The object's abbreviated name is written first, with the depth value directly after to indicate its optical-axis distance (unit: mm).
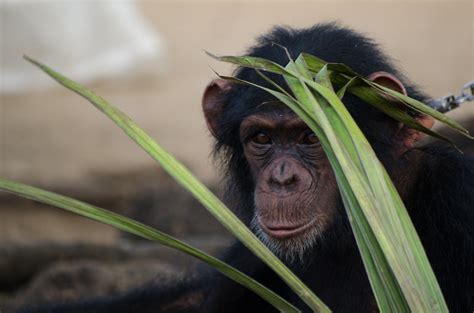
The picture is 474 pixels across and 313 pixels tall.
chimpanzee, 11164
